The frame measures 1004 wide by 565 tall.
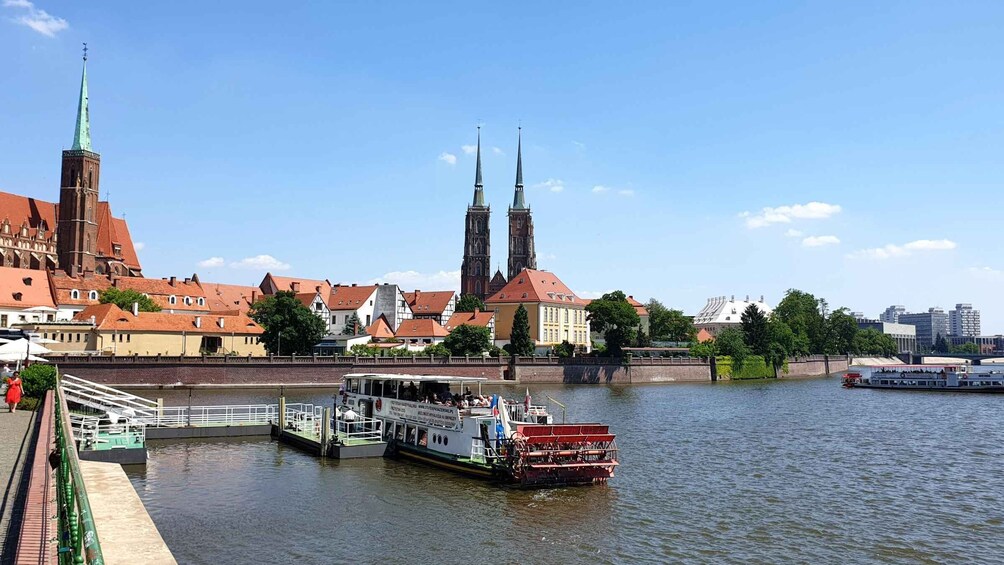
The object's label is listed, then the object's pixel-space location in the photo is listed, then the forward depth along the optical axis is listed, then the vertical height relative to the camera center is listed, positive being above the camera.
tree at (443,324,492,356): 115.88 -0.73
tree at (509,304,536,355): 118.62 -0.23
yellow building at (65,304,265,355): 94.12 -0.07
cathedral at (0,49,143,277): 127.44 +17.93
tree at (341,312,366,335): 135.98 +1.24
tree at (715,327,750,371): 127.69 -1.59
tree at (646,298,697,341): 160.50 +2.14
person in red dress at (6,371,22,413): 38.47 -2.95
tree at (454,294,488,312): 175.25 +6.89
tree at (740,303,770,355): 134.62 +0.88
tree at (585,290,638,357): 120.94 +2.53
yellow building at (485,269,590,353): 144.25 +5.27
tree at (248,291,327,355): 104.62 +0.77
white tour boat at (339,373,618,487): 33.44 -4.45
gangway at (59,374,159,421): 41.56 -4.03
